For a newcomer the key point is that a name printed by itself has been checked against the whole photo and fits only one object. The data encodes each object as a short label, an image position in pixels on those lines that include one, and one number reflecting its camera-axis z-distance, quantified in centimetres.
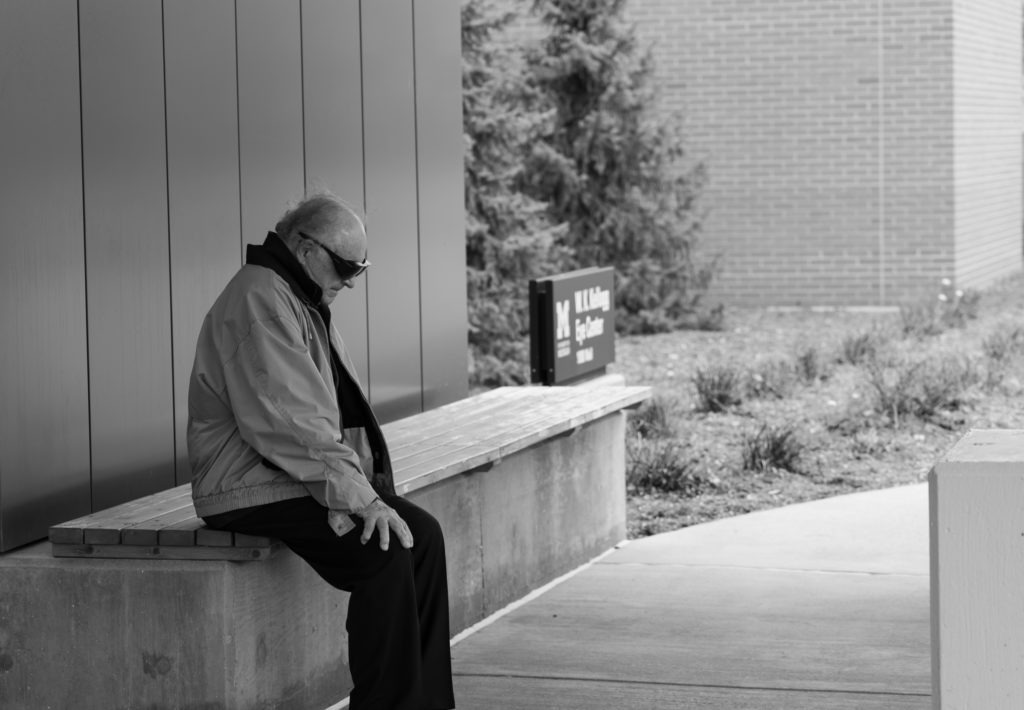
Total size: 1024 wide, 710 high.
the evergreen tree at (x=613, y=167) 1767
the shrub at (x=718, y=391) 1202
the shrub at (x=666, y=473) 969
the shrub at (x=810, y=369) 1325
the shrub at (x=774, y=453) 1010
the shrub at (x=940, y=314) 1585
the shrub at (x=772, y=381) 1255
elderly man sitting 447
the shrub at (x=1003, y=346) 1379
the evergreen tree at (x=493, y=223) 1484
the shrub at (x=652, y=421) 1106
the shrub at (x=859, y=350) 1404
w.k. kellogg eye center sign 813
